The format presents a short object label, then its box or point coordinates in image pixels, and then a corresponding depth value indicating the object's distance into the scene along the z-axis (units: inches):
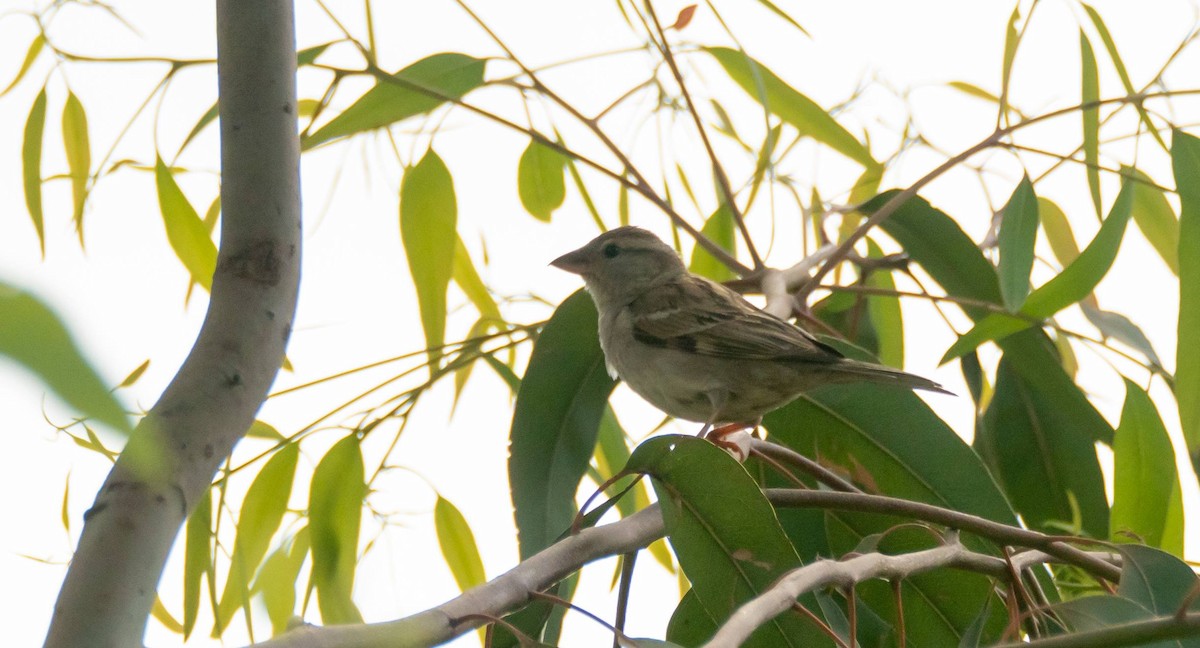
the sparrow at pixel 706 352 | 177.0
